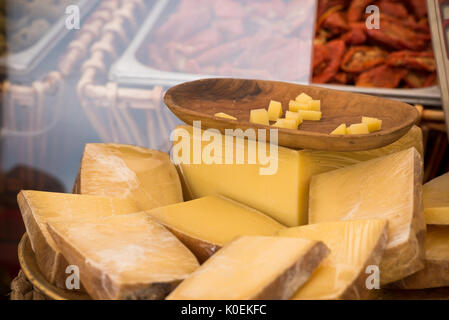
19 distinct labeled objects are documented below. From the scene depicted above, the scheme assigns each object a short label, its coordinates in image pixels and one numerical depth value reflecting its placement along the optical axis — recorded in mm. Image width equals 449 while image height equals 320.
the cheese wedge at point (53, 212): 745
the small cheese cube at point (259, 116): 980
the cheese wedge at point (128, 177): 961
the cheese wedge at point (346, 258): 636
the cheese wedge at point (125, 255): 637
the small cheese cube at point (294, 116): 977
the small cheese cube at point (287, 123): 940
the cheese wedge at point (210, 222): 789
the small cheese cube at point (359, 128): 896
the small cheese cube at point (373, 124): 914
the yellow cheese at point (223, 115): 941
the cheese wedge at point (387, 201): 710
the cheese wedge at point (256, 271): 606
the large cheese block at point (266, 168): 882
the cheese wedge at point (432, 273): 759
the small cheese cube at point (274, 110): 1042
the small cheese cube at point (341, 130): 905
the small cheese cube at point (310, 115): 1021
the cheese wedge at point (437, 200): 819
